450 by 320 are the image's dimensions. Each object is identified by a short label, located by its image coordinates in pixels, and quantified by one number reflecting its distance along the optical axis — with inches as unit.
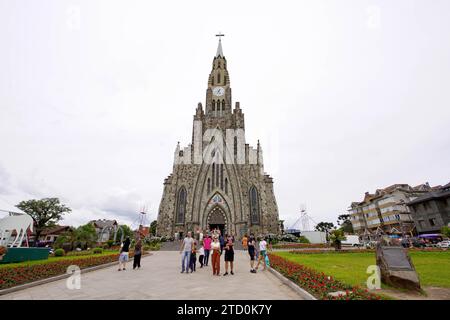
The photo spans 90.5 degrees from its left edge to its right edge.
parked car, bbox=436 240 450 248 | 979.9
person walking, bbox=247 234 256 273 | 405.3
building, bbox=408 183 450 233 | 1379.2
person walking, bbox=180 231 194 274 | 384.1
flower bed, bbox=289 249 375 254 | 760.4
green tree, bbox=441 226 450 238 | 908.5
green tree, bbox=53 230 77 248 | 991.6
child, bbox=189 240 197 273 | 393.3
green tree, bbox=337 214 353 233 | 2782.5
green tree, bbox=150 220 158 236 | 2763.3
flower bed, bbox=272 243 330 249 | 1000.9
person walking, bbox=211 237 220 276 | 356.8
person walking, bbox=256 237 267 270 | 418.9
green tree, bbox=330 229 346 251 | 829.8
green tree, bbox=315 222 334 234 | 3302.7
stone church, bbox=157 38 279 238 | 1347.2
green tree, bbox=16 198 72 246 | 1619.1
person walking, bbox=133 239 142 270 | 435.1
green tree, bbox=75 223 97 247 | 1059.9
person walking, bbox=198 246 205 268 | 453.5
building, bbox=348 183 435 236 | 1742.1
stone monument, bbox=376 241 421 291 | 248.9
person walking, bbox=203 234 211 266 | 479.2
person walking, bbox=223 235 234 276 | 363.0
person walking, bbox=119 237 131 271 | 429.0
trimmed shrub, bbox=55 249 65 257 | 823.5
